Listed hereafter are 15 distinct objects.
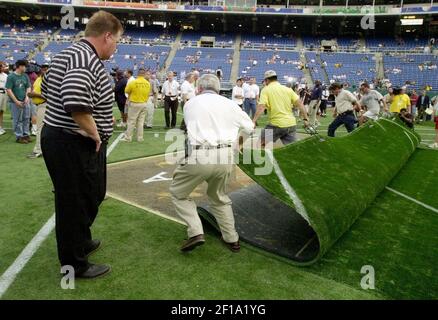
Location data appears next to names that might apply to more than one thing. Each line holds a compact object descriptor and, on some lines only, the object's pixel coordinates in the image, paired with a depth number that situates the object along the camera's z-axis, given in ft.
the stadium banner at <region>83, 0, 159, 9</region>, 138.92
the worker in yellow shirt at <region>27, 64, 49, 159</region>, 25.29
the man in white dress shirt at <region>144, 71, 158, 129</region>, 42.98
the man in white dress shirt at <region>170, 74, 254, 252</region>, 11.91
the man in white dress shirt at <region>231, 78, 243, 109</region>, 46.42
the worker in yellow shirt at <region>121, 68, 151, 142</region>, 32.65
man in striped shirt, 9.16
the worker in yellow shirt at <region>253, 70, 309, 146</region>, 23.52
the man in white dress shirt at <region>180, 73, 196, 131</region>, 40.91
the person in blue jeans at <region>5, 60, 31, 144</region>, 29.35
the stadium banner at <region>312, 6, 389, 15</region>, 134.21
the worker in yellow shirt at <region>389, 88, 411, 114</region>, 39.32
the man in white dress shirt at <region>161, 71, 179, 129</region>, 42.06
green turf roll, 12.21
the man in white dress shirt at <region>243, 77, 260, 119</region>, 49.32
